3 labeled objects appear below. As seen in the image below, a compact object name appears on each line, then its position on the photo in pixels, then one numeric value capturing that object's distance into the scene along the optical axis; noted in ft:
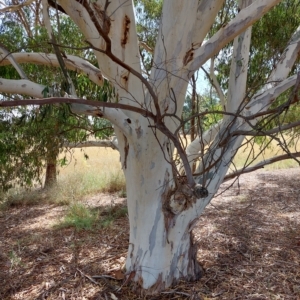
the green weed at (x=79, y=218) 14.46
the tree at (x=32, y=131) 14.64
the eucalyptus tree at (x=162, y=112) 7.93
